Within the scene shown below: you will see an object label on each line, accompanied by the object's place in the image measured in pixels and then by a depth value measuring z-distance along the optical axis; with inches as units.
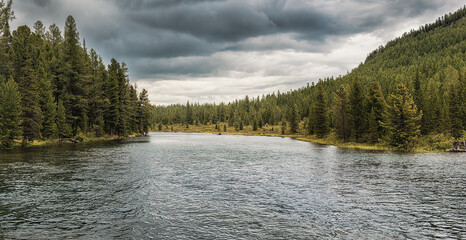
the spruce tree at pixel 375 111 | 2896.2
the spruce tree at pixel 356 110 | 3110.2
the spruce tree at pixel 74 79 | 3218.5
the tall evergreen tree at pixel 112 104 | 3838.6
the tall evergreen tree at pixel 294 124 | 6097.4
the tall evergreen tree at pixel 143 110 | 5339.6
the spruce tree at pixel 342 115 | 3287.4
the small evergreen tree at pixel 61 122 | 2783.0
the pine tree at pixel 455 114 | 3158.2
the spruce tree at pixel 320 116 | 4045.3
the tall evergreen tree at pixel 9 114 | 2007.9
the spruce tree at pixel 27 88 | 2309.3
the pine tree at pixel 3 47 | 2534.4
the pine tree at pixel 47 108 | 2605.8
